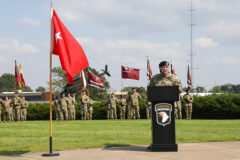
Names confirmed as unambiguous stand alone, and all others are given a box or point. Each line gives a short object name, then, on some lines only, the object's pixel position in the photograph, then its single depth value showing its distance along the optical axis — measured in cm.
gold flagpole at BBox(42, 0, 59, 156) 809
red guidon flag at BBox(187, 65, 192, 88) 3243
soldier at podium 904
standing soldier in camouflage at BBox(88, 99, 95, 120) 3042
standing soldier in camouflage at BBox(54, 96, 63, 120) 2981
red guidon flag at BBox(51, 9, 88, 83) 826
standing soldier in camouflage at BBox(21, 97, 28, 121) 3104
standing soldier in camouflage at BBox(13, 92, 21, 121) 3016
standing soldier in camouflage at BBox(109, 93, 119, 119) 3081
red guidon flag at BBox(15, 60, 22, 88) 3031
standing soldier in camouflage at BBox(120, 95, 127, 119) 3107
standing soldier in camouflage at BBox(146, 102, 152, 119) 2985
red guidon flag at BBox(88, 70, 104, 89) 3025
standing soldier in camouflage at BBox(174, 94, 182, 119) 2741
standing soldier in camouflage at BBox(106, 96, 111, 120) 3092
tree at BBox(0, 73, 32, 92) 17888
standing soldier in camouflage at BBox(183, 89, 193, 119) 2863
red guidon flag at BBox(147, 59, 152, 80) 3096
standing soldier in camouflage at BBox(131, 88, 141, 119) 2947
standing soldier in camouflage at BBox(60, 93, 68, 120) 2974
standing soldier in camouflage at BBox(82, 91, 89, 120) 2986
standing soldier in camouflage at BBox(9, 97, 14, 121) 3045
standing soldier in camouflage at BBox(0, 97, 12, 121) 3012
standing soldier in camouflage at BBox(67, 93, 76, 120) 3014
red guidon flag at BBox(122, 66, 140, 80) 3111
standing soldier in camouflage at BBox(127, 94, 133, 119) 3022
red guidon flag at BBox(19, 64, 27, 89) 3175
